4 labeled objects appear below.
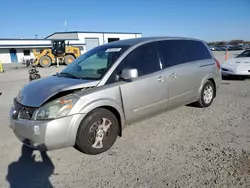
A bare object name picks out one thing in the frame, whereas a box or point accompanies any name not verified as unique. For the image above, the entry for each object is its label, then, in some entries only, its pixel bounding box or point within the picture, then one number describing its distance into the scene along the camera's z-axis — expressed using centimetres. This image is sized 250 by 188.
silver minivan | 311
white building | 3738
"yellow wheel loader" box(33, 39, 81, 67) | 2242
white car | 891
